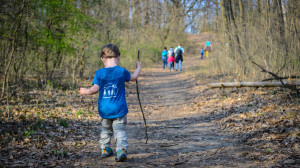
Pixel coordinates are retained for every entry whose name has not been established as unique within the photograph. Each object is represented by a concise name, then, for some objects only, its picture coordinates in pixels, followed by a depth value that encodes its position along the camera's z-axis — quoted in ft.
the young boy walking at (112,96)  13.67
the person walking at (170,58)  74.10
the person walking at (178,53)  70.08
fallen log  23.31
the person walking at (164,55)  80.90
